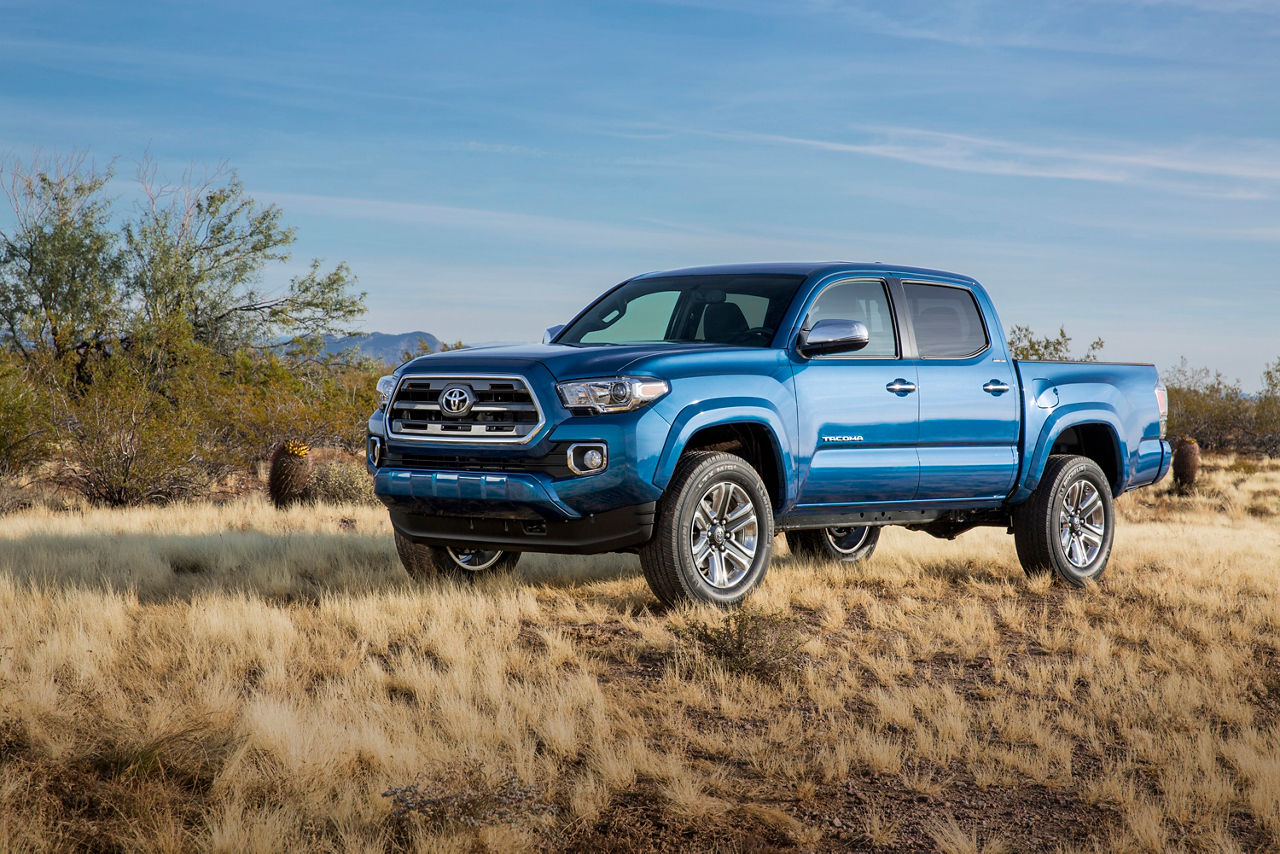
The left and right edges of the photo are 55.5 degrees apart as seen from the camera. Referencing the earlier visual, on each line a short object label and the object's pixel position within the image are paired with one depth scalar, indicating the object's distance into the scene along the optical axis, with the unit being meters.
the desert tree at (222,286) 29.33
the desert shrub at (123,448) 15.84
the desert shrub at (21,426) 16.09
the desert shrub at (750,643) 6.02
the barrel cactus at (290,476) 16.05
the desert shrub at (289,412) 19.16
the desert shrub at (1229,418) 38.88
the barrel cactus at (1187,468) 25.92
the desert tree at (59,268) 29.58
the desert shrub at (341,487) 16.47
